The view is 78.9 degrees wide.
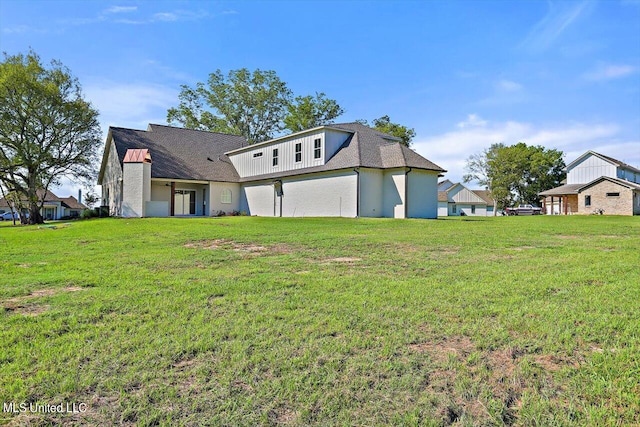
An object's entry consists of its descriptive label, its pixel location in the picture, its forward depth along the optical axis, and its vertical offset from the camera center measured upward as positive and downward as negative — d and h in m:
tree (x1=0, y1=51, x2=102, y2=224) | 23.62 +5.87
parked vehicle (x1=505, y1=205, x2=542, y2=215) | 48.75 +0.82
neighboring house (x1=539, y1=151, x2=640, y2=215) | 33.66 +2.54
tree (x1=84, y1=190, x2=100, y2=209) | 48.59 +2.01
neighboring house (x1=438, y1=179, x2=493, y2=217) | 51.22 +2.16
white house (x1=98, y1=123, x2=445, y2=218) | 20.11 +2.47
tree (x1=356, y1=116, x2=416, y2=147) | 37.59 +8.67
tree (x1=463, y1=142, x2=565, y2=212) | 52.56 +6.53
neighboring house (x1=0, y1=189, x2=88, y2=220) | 51.84 +1.35
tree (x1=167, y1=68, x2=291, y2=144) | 41.00 +12.22
